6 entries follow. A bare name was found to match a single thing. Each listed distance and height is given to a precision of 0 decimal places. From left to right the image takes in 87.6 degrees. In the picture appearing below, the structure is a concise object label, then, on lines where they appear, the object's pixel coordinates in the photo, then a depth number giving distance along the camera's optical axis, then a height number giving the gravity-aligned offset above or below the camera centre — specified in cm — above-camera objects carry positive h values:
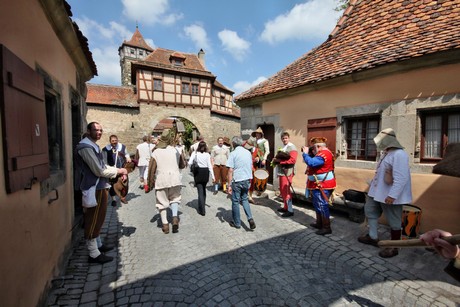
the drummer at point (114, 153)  578 -23
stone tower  3841 +1569
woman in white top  556 -72
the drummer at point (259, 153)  680 -28
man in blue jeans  457 -69
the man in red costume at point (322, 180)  434 -68
